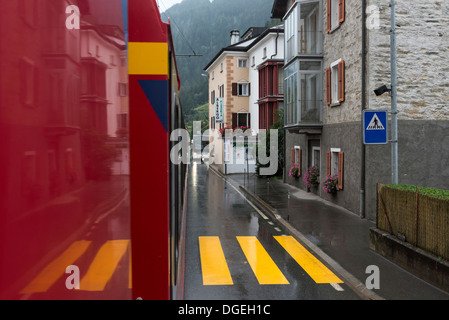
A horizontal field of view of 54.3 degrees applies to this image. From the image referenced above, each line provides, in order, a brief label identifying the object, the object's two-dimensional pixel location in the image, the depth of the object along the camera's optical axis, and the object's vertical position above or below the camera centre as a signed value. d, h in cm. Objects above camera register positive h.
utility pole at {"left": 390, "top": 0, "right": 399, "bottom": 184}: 1133 +121
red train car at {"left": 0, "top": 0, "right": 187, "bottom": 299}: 118 +0
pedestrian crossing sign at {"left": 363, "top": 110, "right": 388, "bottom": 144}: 1073 +48
